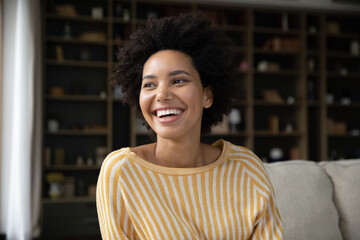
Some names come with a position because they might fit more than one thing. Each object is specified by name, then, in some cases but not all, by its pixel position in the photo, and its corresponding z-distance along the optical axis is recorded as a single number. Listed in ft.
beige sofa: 6.17
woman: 3.91
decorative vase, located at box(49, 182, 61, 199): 15.21
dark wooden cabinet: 15.85
